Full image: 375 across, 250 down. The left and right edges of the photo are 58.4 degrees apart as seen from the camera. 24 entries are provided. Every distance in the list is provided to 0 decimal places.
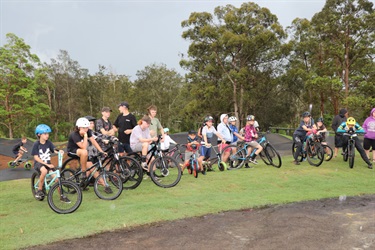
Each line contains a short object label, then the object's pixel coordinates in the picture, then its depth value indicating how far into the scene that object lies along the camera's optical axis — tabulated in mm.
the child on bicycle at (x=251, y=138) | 10055
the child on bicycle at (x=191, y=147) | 8734
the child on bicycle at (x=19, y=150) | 14542
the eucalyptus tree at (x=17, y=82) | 30531
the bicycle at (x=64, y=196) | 5742
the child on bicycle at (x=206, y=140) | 9039
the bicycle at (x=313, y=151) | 10270
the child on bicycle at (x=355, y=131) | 10281
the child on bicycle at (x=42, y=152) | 6156
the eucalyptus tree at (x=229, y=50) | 30938
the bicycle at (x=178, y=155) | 11037
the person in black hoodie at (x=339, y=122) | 11548
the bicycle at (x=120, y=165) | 6996
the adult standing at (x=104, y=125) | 8008
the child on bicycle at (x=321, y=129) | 11172
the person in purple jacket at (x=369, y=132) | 10797
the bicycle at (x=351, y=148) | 10203
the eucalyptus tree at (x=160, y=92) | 42634
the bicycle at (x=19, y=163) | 14102
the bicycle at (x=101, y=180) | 6543
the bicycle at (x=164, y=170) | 7520
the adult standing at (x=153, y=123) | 8656
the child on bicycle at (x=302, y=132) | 10492
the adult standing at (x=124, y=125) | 8438
